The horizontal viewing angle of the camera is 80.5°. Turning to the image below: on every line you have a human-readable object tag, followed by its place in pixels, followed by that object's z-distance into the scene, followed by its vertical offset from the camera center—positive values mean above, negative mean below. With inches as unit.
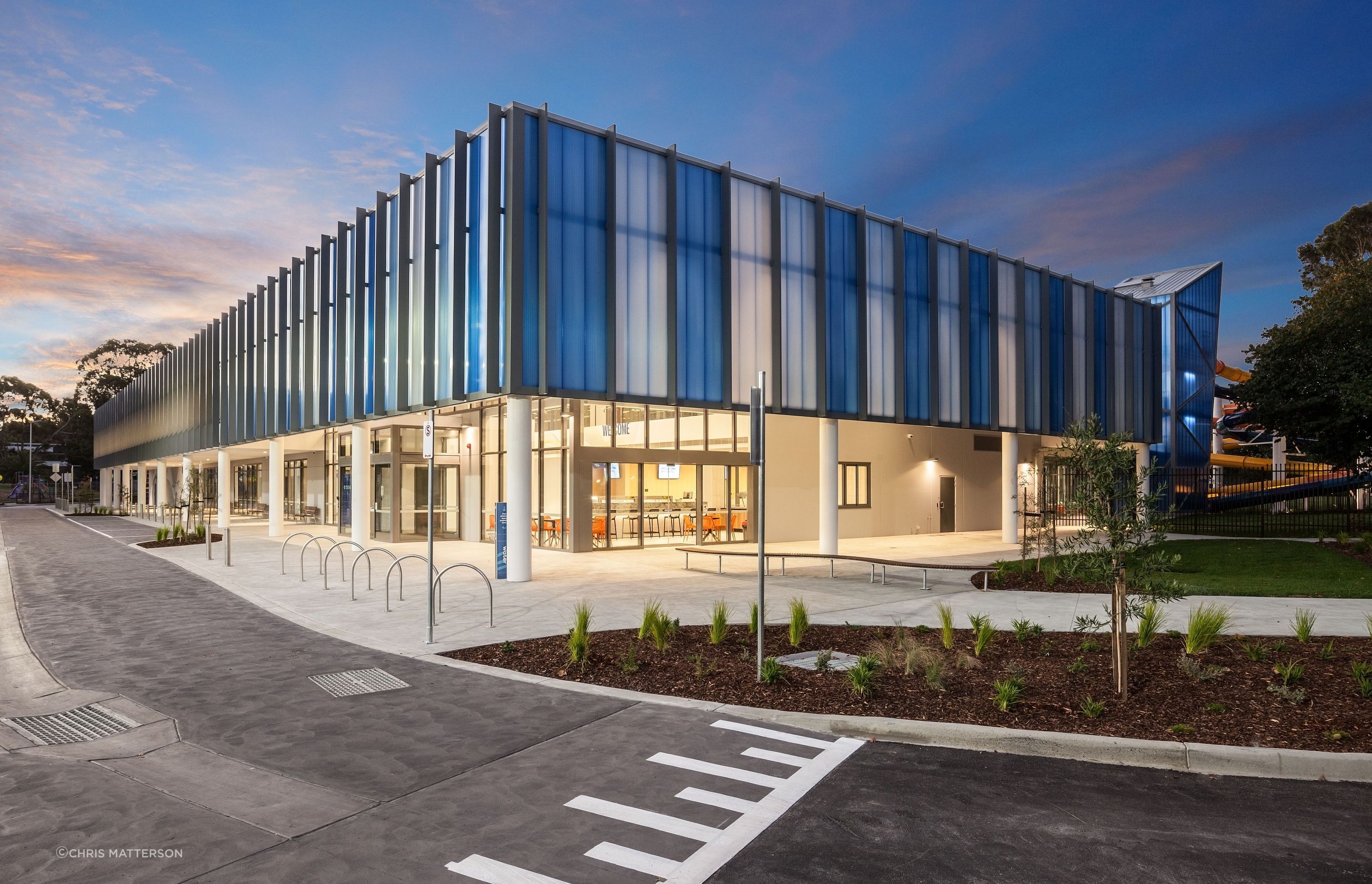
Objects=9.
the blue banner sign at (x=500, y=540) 698.8 -68.1
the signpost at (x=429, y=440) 387.5 +10.9
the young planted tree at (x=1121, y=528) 278.1 -23.7
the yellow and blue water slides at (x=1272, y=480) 1232.2 -35.5
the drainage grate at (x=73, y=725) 260.2 -87.9
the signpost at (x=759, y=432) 310.2 +11.3
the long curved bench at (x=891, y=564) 600.1 -81.4
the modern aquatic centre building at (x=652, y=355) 727.7 +124.6
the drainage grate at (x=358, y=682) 316.8 -89.2
